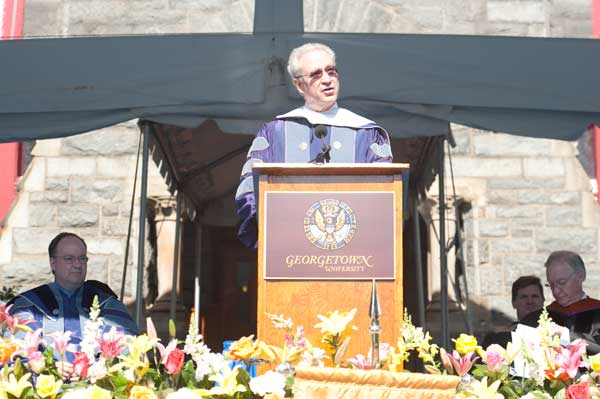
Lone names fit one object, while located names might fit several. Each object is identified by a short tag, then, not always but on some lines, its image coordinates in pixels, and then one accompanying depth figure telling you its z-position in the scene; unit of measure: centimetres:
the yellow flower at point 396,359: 488
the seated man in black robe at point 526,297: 1121
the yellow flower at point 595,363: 503
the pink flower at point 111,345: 499
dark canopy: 855
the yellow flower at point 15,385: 477
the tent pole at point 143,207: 945
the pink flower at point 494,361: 503
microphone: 631
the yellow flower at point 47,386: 478
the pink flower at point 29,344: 502
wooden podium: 559
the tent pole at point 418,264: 1198
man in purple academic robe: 679
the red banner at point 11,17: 1564
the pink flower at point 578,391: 485
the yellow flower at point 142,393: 468
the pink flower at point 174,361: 487
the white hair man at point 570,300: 871
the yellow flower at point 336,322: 473
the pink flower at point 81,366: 490
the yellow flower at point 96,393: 467
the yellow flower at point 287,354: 480
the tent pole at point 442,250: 1008
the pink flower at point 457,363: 486
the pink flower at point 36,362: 495
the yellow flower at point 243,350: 489
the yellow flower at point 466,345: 505
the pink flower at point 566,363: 500
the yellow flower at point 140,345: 496
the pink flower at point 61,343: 503
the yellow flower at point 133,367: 488
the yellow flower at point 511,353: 513
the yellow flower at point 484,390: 482
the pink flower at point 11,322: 528
